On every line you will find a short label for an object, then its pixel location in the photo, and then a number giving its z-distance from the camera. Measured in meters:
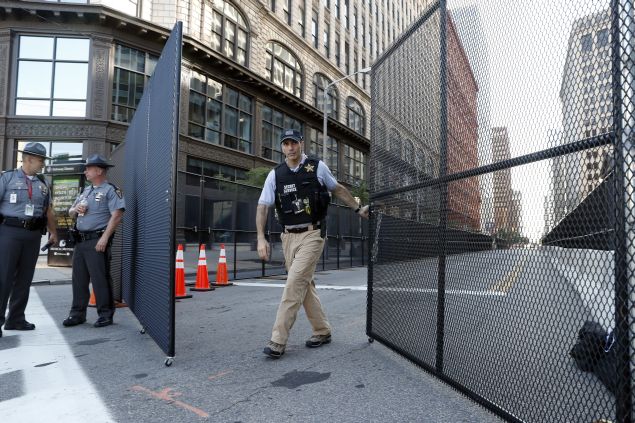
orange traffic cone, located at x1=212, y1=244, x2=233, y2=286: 9.67
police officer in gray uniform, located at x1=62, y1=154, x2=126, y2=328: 5.14
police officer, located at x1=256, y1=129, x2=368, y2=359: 4.00
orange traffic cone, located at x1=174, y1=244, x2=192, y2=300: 7.58
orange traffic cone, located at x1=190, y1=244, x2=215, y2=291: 8.80
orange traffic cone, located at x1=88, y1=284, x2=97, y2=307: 6.47
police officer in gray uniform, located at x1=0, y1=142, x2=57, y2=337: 4.66
